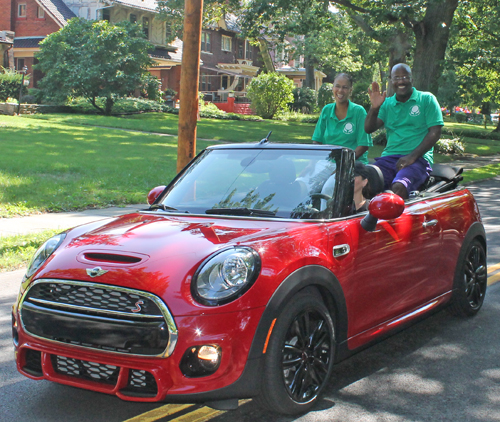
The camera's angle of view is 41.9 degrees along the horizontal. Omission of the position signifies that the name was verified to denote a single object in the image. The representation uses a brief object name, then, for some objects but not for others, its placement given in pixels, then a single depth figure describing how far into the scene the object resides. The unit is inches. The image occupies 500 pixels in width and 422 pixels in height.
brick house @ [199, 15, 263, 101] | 2113.7
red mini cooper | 126.9
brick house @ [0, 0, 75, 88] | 1620.3
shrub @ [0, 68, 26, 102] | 1286.9
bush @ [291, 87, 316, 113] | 1963.6
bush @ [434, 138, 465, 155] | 1001.5
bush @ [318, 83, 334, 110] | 1909.4
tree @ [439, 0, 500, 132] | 1032.8
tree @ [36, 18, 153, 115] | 1290.6
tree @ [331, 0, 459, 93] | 923.4
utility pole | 326.6
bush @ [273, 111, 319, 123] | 1636.1
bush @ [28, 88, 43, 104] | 1341.0
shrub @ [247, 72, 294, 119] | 1647.4
